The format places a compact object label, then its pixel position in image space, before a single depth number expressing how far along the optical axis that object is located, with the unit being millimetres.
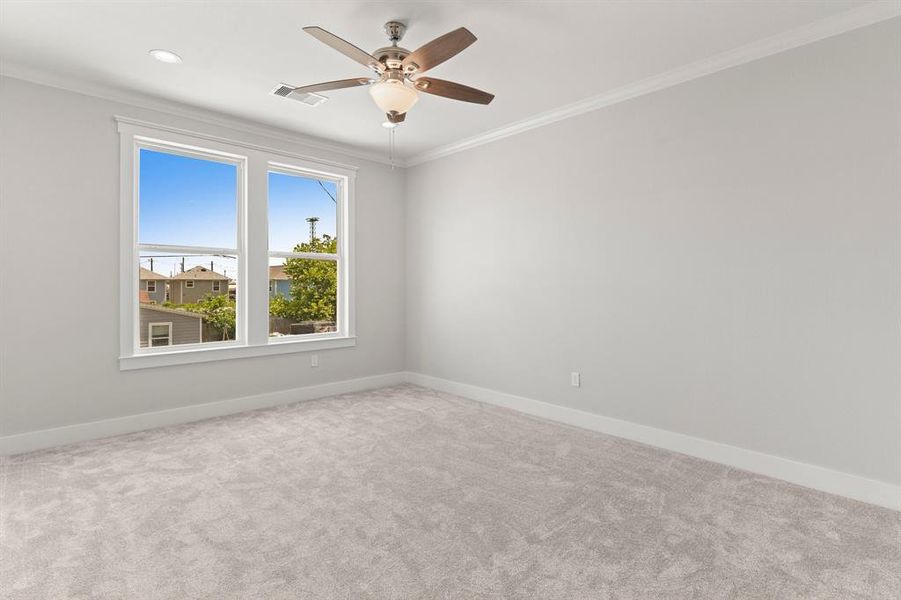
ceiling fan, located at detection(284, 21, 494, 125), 2324
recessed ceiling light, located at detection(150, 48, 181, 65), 2994
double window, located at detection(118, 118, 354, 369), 3865
